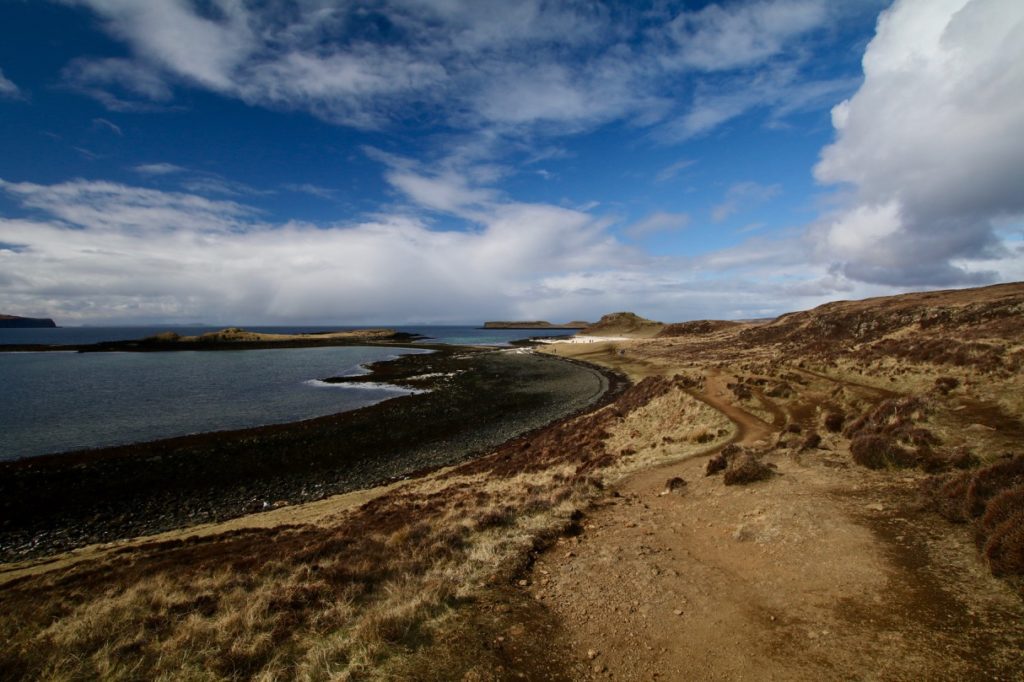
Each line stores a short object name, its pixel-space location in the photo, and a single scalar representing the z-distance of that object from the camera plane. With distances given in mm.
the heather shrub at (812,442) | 14805
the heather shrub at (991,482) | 8180
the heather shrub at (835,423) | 16547
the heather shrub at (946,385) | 18805
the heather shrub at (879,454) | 11641
